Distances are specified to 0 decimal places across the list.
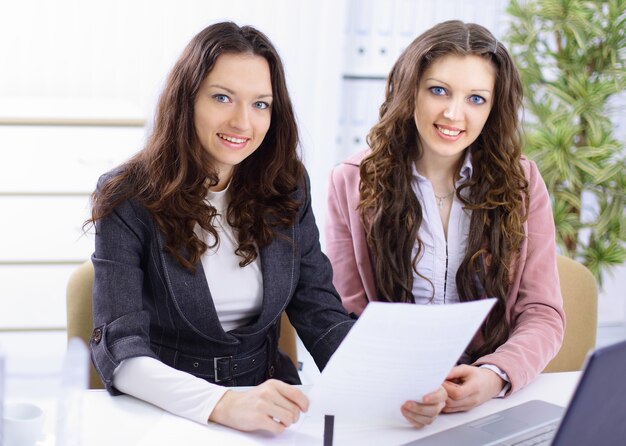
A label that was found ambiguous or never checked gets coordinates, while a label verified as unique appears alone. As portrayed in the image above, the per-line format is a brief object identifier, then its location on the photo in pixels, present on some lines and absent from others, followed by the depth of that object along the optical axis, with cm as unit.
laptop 104
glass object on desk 98
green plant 344
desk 144
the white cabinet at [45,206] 324
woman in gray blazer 171
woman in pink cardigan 205
